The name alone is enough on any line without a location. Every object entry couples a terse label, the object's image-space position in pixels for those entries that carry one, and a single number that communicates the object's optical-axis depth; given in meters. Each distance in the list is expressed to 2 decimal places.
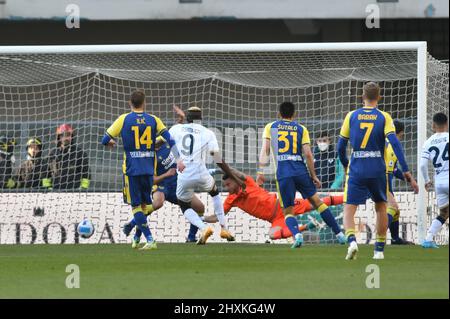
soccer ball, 17.13
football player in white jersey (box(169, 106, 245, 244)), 16.94
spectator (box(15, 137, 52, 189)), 19.19
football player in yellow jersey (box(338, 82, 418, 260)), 12.79
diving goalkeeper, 17.94
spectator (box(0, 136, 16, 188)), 19.36
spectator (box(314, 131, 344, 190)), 19.08
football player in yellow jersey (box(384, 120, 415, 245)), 16.47
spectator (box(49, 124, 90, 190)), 19.23
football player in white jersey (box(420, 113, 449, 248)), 15.95
